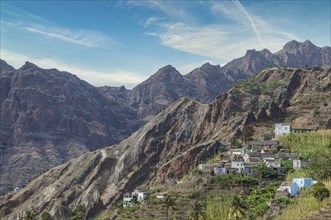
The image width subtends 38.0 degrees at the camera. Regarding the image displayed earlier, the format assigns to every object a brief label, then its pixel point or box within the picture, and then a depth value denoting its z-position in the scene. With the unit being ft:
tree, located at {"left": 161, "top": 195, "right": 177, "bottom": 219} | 401.84
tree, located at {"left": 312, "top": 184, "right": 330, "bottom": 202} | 320.35
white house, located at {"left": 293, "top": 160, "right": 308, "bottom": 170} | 467.60
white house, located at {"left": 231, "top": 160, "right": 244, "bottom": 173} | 492.04
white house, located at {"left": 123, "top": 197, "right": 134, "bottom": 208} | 519.48
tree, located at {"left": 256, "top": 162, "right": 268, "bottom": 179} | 464.24
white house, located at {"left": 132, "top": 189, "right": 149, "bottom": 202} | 533.59
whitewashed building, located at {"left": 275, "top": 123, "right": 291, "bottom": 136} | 613.93
